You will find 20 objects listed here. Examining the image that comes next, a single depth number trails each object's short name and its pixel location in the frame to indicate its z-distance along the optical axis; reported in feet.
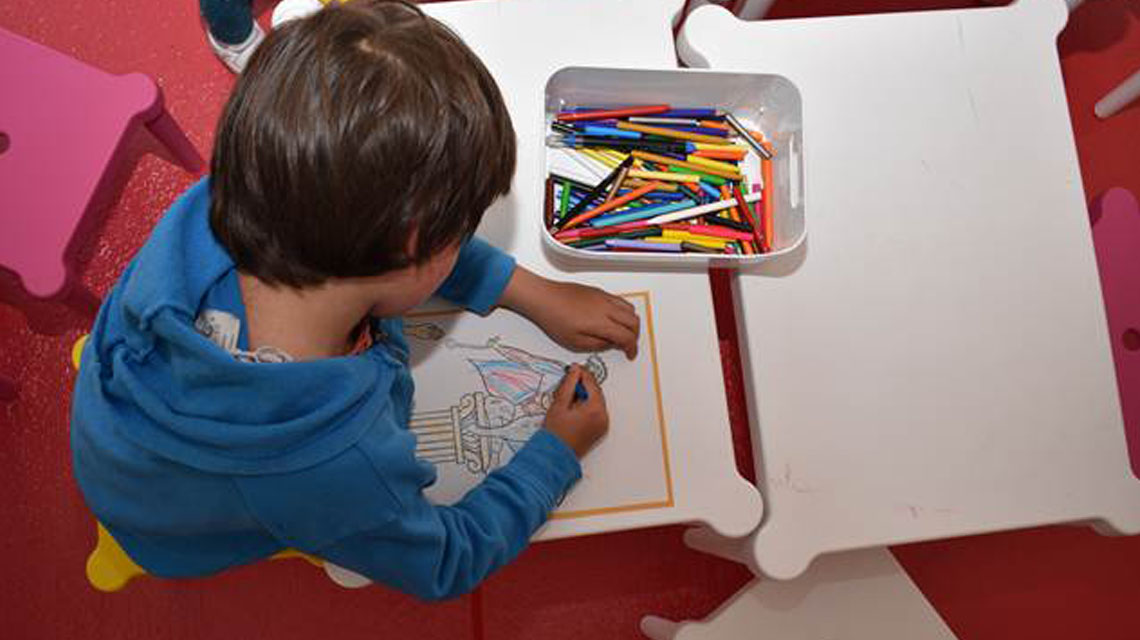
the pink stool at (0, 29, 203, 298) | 2.94
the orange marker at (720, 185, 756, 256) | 2.47
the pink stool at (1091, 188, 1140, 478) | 3.34
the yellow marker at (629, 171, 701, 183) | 2.50
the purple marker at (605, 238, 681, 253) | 2.40
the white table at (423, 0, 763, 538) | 2.31
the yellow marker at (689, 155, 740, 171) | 2.52
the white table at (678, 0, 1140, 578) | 2.36
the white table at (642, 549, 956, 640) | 2.73
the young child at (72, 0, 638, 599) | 1.51
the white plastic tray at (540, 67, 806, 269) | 2.37
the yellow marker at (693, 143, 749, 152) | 2.53
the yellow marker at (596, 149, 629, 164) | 2.51
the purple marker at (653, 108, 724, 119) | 2.56
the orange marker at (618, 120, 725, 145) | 2.52
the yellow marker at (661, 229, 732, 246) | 2.45
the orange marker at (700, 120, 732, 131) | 2.56
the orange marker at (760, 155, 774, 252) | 2.49
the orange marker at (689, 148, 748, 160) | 2.53
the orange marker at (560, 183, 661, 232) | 2.43
